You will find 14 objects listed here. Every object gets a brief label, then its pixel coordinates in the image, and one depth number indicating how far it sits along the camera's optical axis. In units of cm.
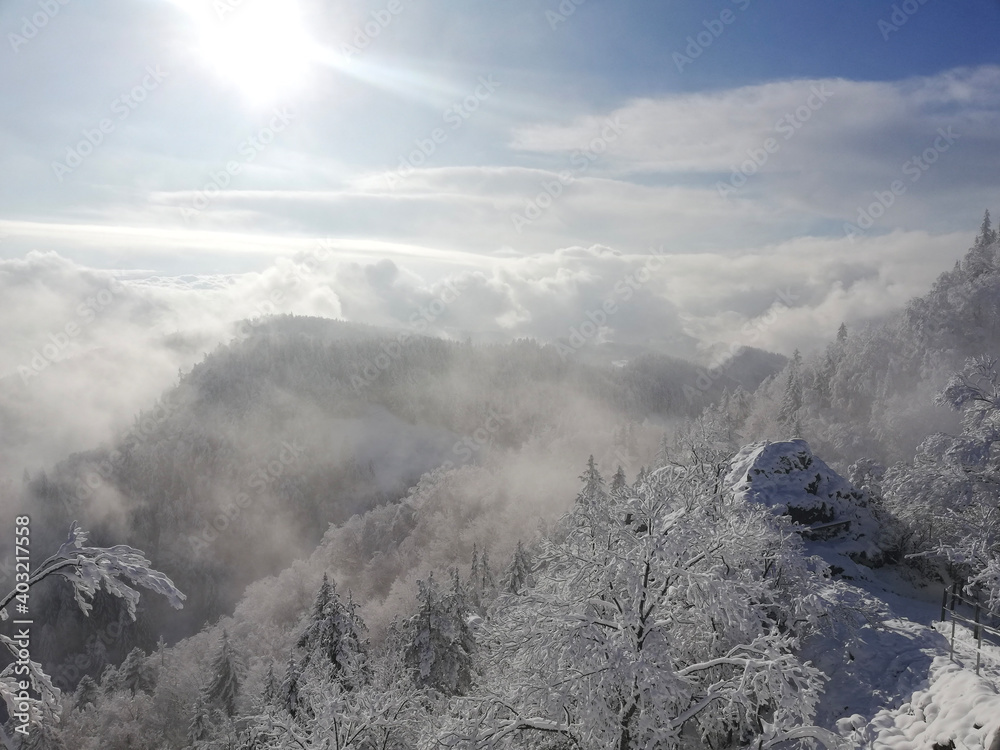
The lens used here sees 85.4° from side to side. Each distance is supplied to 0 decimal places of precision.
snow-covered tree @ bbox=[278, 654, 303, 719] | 2164
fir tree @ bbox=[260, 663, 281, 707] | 2398
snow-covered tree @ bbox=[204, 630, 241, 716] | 3644
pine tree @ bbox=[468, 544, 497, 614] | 4656
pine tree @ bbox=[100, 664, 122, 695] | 5109
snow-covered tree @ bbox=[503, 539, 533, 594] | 3886
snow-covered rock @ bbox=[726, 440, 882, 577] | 2267
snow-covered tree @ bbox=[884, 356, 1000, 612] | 1722
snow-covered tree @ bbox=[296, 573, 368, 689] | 2402
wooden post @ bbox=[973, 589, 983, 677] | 1264
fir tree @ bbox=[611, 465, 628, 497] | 4792
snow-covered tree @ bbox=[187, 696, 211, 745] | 3095
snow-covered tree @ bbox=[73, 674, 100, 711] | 4900
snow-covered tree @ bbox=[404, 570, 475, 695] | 2869
